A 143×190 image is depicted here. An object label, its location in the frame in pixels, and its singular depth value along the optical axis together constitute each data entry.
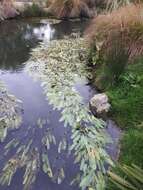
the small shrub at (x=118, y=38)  3.07
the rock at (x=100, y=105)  2.64
